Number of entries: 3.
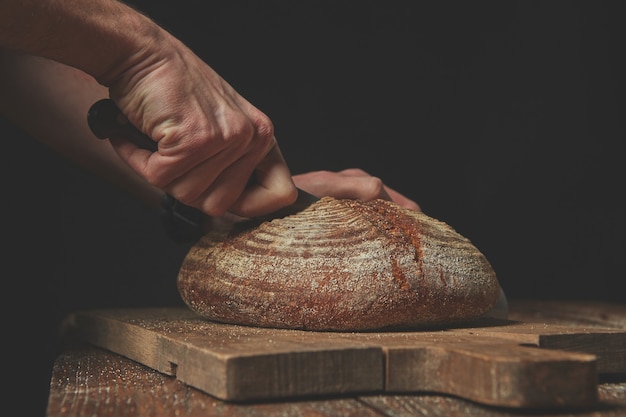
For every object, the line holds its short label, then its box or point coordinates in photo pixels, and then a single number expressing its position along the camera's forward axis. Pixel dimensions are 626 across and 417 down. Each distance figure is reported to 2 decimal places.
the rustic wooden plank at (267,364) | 0.75
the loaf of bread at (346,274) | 0.90
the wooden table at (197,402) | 0.74
